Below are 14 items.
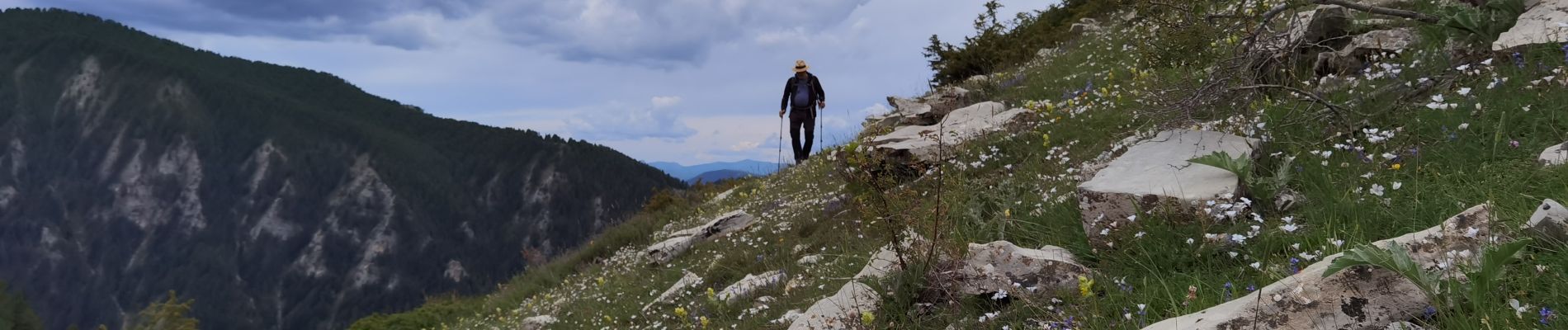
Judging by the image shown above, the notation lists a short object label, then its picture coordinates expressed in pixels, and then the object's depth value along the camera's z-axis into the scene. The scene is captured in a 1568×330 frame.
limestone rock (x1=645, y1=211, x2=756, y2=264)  12.47
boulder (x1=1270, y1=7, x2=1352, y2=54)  7.71
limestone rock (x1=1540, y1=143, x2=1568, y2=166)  3.91
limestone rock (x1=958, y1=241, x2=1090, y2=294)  4.21
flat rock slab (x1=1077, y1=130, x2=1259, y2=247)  4.68
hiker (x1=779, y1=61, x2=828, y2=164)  18.22
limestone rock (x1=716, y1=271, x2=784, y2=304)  7.20
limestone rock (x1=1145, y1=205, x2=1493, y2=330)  2.65
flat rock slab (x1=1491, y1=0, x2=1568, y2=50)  5.52
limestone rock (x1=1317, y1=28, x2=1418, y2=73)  6.81
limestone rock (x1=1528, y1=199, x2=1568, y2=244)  2.78
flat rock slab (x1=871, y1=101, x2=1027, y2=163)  9.93
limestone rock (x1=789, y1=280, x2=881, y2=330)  4.60
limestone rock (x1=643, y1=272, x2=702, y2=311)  8.57
